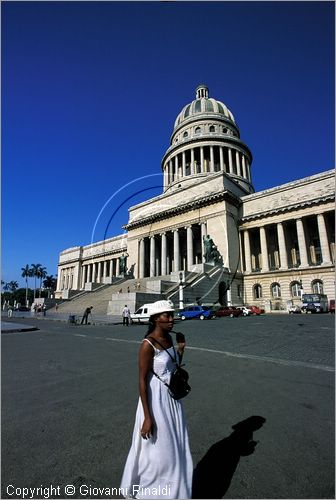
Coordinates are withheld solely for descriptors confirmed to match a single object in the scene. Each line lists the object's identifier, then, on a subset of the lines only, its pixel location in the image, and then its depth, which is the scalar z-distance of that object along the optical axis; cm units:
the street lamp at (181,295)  2703
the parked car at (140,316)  2016
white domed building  3428
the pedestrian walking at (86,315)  2131
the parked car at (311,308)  3001
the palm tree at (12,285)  12875
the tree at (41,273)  9994
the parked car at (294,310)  3225
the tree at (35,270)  9991
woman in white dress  214
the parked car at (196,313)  2439
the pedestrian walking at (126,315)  1917
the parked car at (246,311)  3096
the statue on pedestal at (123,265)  4678
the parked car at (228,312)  2802
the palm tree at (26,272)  10011
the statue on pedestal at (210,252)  3528
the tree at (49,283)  11188
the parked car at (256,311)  3312
